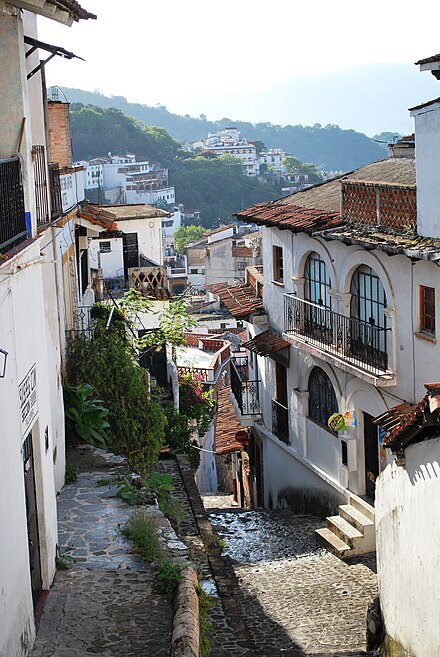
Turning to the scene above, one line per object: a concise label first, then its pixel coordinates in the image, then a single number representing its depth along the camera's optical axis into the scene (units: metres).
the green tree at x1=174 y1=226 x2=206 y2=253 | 118.06
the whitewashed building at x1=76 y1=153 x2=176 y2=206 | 136.75
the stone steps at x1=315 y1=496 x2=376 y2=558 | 18.48
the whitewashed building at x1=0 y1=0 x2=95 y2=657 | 8.80
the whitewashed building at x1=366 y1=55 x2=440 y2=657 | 10.77
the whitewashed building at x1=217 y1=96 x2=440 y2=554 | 17.03
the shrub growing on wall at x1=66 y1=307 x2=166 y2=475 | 17.77
